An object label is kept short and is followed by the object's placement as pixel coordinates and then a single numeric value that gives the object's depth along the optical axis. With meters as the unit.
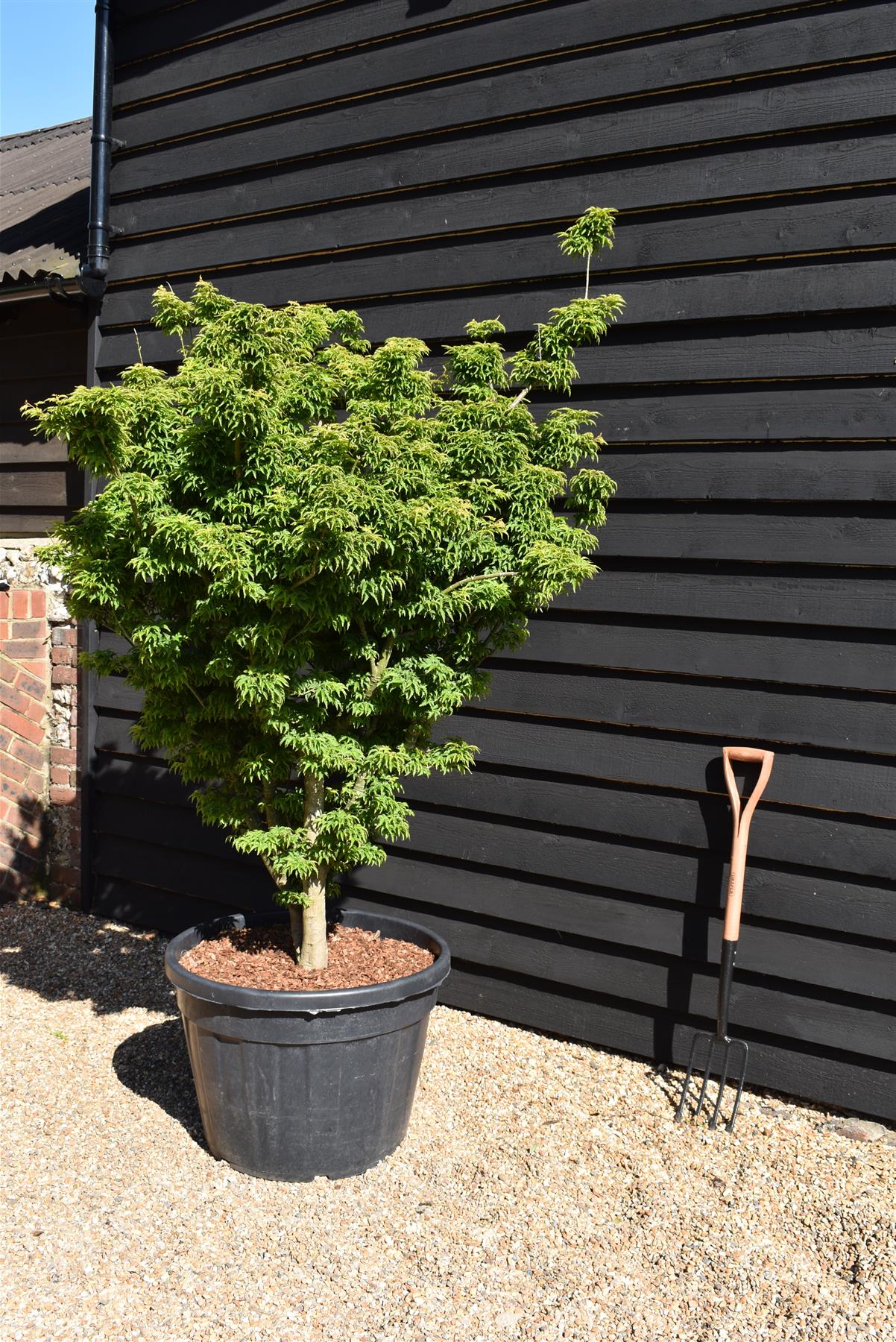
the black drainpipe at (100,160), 4.93
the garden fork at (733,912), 3.37
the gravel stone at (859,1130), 3.31
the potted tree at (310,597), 2.86
